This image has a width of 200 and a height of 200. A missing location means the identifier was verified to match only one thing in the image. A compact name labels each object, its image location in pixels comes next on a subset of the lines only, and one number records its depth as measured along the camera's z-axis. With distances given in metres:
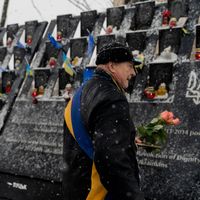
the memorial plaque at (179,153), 3.83
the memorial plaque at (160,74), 4.60
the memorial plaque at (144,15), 5.41
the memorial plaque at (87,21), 6.10
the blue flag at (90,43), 5.46
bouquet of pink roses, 3.30
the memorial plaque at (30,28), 6.88
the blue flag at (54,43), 5.85
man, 2.12
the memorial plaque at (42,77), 6.01
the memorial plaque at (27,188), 4.75
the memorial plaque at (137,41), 5.16
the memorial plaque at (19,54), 6.70
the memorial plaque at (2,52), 7.12
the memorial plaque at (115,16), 5.77
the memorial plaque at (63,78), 5.75
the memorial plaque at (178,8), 5.03
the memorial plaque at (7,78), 6.58
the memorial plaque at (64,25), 6.37
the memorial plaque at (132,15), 5.57
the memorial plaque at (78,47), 5.88
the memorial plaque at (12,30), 7.27
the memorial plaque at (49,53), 6.29
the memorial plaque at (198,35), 4.60
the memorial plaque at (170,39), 4.81
